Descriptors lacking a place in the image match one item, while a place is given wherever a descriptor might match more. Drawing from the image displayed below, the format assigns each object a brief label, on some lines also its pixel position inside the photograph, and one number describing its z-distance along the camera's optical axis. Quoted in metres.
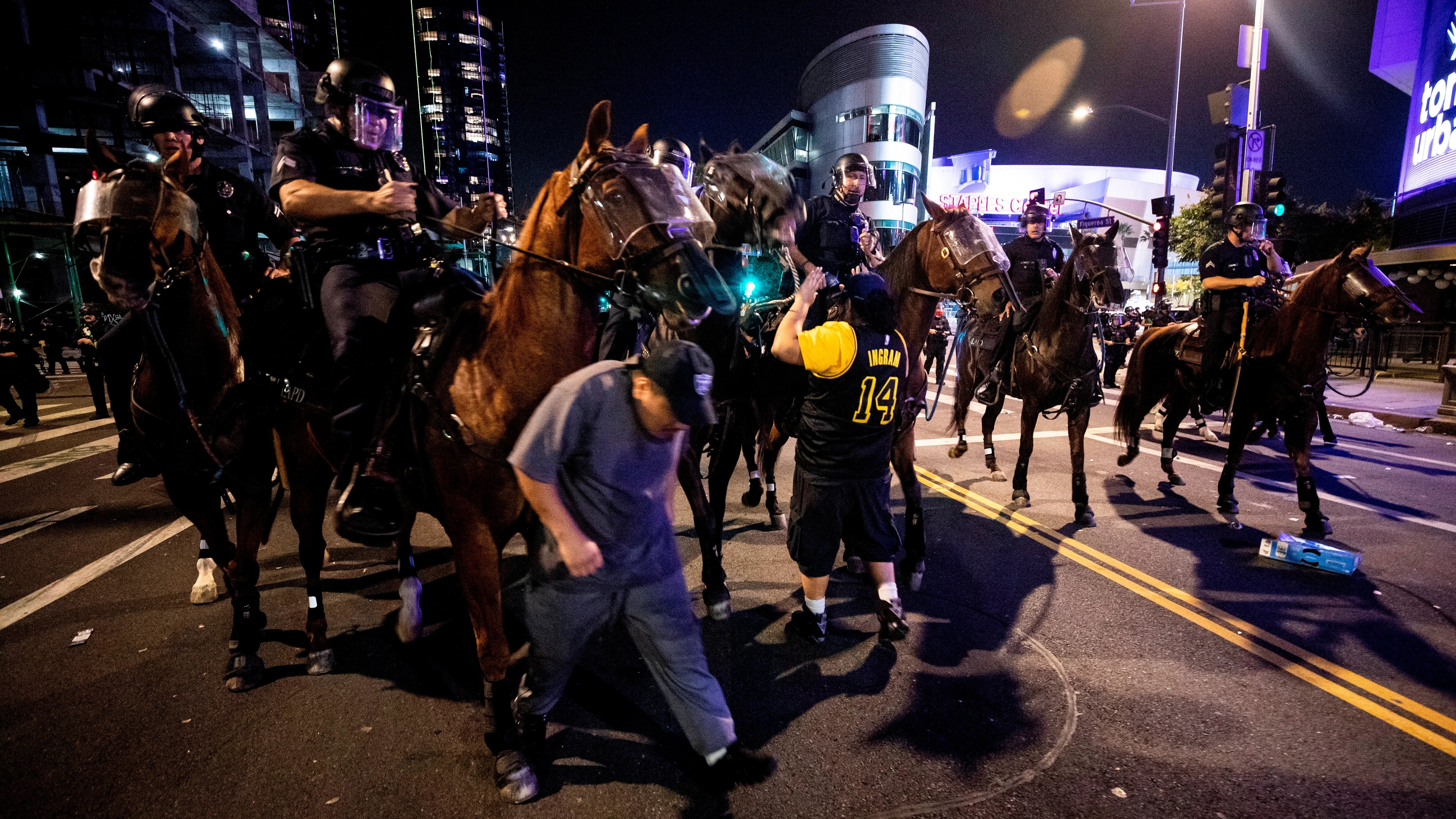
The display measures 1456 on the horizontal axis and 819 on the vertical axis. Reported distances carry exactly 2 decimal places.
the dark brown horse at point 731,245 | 4.05
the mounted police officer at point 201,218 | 3.79
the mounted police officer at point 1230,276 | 6.64
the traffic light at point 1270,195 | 11.81
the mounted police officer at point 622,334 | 3.97
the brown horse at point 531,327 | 2.37
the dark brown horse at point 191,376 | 3.09
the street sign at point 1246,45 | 13.48
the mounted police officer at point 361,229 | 2.84
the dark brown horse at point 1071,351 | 6.45
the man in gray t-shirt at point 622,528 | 2.25
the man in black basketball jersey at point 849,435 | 3.50
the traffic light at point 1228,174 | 12.62
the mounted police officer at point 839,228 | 5.05
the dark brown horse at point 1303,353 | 5.78
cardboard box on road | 4.70
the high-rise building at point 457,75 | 116.06
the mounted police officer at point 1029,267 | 7.72
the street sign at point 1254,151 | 12.67
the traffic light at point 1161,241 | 16.42
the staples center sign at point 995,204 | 66.62
